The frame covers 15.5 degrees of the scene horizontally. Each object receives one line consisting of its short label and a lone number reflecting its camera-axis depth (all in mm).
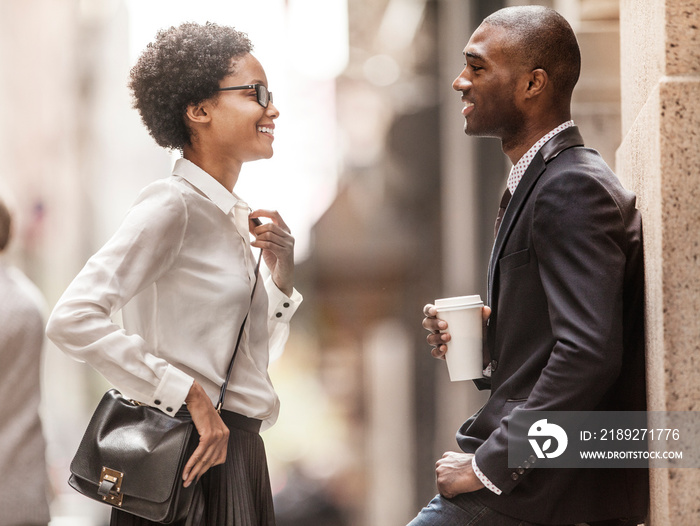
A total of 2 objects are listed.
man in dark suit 4175
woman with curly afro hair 4273
